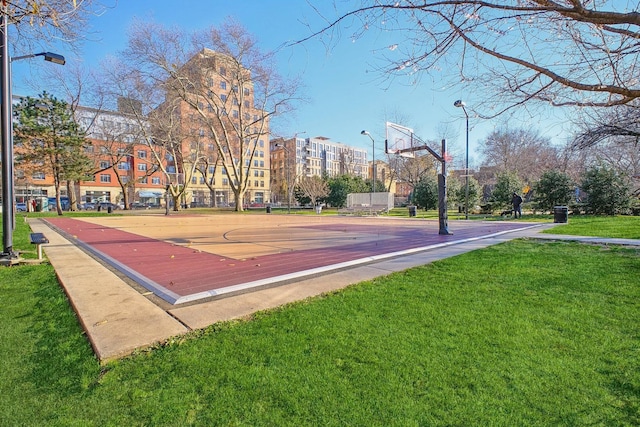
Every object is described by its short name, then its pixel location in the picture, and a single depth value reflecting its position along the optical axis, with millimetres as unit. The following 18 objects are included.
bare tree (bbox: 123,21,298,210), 29094
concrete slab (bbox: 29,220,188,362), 2947
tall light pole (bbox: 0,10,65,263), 6520
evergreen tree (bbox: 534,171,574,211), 24703
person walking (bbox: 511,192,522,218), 22859
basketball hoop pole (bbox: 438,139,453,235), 11281
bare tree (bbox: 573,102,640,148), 8664
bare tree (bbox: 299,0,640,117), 3201
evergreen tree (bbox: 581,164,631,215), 22188
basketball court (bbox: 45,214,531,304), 5191
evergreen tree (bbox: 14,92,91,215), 24703
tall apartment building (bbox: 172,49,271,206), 30609
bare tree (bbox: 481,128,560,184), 49844
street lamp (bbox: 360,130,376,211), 31306
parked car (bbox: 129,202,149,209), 60406
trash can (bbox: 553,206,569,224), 17359
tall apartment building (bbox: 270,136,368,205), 103438
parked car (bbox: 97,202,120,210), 51438
